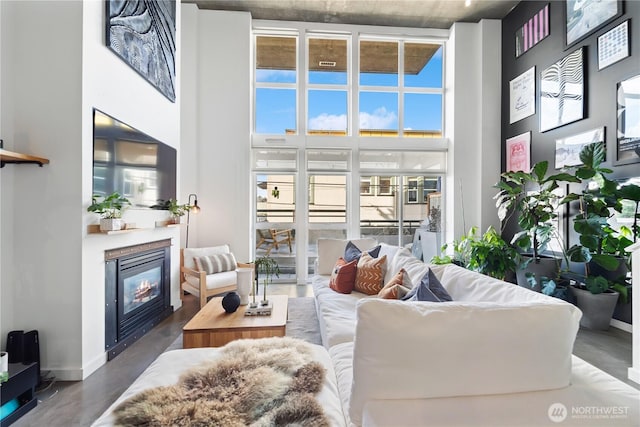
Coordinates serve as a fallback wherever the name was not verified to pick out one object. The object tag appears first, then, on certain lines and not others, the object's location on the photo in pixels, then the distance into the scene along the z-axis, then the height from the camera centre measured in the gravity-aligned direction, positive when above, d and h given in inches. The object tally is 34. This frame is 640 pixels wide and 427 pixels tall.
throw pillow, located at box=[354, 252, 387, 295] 112.3 -23.0
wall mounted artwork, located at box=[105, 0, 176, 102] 103.0 +70.2
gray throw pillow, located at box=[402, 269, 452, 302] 63.9 -17.0
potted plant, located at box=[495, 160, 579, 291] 144.4 -4.9
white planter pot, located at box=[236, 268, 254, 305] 111.1 -25.3
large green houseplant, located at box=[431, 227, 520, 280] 159.3 -22.3
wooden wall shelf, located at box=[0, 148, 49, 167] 73.3 +14.9
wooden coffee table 89.4 -34.4
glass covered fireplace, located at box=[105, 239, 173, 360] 100.5 -29.9
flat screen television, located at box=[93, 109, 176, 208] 96.0 +19.6
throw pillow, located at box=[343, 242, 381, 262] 126.5 -15.9
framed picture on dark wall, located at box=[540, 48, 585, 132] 151.3 +67.4
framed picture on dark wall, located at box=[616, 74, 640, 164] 123.3 +40.3
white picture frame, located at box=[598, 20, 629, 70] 129.4 +77.0
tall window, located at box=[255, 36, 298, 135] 212.2 +92.9
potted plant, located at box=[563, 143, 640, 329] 121.1 -9.7
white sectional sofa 40.1 -21.1
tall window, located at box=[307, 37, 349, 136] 215.9 +92.3
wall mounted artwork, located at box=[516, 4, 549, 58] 174.7 +113.6
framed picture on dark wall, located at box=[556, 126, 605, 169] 142.5 +36.8
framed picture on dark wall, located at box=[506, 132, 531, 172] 187.5 +41.2
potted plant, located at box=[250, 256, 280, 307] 108.6 -20.6
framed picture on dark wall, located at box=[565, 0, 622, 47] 135.3 +97.0
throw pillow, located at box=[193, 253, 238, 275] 157.9 -26.2
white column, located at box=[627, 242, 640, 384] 83.7 -26.9
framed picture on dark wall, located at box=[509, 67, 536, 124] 183.8 +77.1
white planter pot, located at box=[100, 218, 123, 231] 91.7 -2.9
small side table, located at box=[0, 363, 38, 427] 68.4 -41.8
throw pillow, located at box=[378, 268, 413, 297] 87.3 -19.2
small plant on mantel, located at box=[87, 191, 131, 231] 91.4 +1.7
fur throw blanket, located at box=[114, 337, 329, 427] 41.9 -28.1
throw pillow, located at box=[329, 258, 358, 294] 116.6 -24.7
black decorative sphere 102.7 -30.3
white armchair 141.9 -31.7
